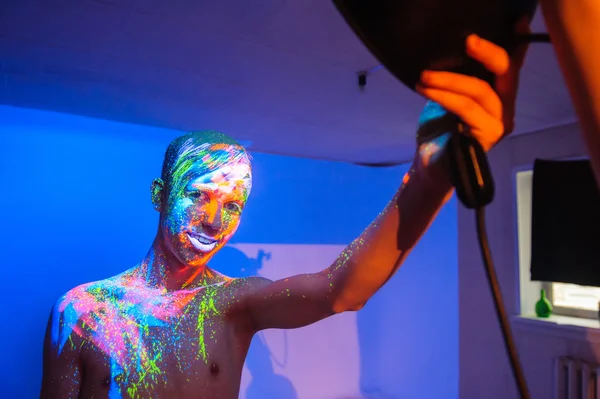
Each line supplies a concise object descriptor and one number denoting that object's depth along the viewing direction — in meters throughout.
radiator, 2.43
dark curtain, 2.51
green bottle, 2.80
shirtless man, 0.99
